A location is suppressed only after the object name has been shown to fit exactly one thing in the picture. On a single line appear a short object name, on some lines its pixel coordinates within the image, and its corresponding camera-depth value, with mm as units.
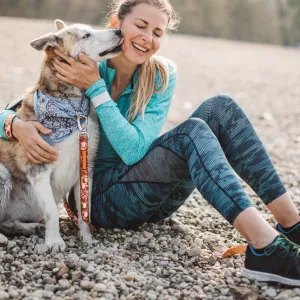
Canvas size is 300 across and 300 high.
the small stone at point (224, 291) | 2610
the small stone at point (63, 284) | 2568
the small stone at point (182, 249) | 3137
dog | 3145
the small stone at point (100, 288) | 2531
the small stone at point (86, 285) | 2572
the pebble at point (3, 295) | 2396
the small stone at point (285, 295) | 2536
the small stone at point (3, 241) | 3159
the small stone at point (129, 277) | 2705
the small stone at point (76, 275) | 2664
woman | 2684
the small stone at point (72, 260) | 2811
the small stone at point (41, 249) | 3055
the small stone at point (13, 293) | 2434
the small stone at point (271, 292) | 2576
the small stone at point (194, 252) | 3100
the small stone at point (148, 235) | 3383
